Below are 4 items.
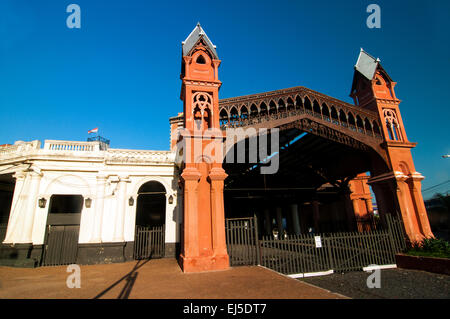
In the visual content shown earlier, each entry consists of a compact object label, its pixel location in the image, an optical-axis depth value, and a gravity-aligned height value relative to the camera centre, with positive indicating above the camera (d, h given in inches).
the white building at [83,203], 500.1 +69.9
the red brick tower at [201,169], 374.0 +104.9
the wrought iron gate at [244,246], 390.6 -34.6
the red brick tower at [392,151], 520.1 +167.1
